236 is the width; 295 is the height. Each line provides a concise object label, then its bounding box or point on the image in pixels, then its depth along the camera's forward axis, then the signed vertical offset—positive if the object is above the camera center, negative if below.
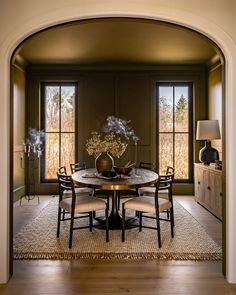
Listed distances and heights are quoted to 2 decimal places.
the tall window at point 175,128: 7.08 +0.41
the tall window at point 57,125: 7.09 +0.50
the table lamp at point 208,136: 5.62 +0.18
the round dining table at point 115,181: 3.63 -0.43
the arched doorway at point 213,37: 2.76 +0.85
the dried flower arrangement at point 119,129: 6.68 +0.38
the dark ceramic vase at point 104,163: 4.48 -0.24
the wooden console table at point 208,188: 4.86 -0.74
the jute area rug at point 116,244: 3.36 -1.16
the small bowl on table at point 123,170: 4.44 -0.34
